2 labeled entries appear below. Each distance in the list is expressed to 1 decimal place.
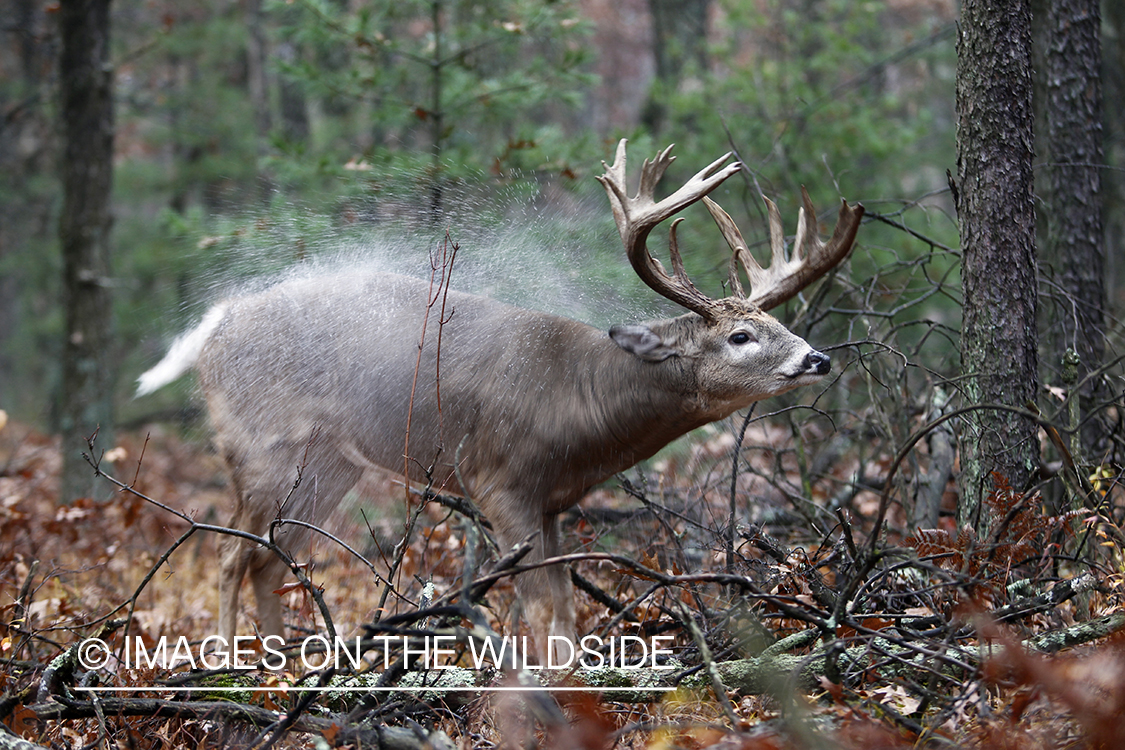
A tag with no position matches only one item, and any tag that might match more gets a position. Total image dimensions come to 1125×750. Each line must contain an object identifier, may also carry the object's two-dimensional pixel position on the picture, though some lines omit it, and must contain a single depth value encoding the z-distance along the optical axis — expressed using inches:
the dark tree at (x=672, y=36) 940.0
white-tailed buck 345.7
